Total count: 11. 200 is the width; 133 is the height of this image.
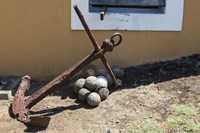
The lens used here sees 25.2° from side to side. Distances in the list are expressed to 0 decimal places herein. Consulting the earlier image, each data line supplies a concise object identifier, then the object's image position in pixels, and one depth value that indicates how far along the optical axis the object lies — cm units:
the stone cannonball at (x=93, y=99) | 493
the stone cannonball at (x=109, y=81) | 529
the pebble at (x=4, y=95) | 521
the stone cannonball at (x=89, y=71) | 532
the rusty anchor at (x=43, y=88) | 448
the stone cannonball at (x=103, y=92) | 504
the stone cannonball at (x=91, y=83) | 509
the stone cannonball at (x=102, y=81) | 512
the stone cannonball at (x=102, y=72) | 538
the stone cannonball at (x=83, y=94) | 502
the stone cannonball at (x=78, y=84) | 512
